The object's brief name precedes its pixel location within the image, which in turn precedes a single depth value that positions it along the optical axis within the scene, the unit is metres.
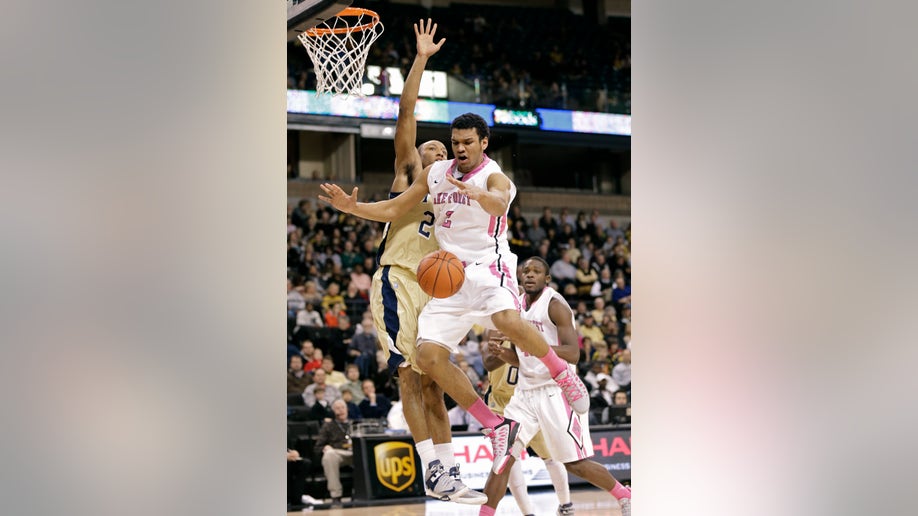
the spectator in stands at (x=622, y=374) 13.12
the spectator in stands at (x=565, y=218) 17.47
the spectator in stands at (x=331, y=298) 13.12
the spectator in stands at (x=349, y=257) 14.59
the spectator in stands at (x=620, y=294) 15.92
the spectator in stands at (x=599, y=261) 16.58
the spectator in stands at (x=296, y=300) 12.83
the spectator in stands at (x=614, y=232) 18.42
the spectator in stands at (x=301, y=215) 15.18
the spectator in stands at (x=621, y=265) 17.41
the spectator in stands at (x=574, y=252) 16.41
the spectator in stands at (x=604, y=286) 15.98
